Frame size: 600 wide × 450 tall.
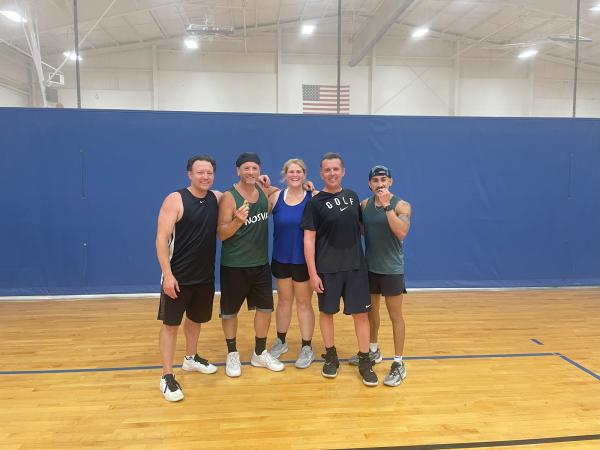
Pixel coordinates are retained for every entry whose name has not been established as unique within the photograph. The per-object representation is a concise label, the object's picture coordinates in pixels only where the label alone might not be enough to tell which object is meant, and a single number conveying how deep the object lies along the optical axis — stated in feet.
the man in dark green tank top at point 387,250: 8.81
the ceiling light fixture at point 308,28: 34.84
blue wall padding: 16.26
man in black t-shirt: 8.96
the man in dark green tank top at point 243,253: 9.11
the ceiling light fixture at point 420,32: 37.35
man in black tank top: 8.31
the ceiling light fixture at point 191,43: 36.12
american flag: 36.24
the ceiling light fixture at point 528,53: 41.93
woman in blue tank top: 9.52
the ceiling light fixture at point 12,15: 26.55
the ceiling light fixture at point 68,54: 28.69
